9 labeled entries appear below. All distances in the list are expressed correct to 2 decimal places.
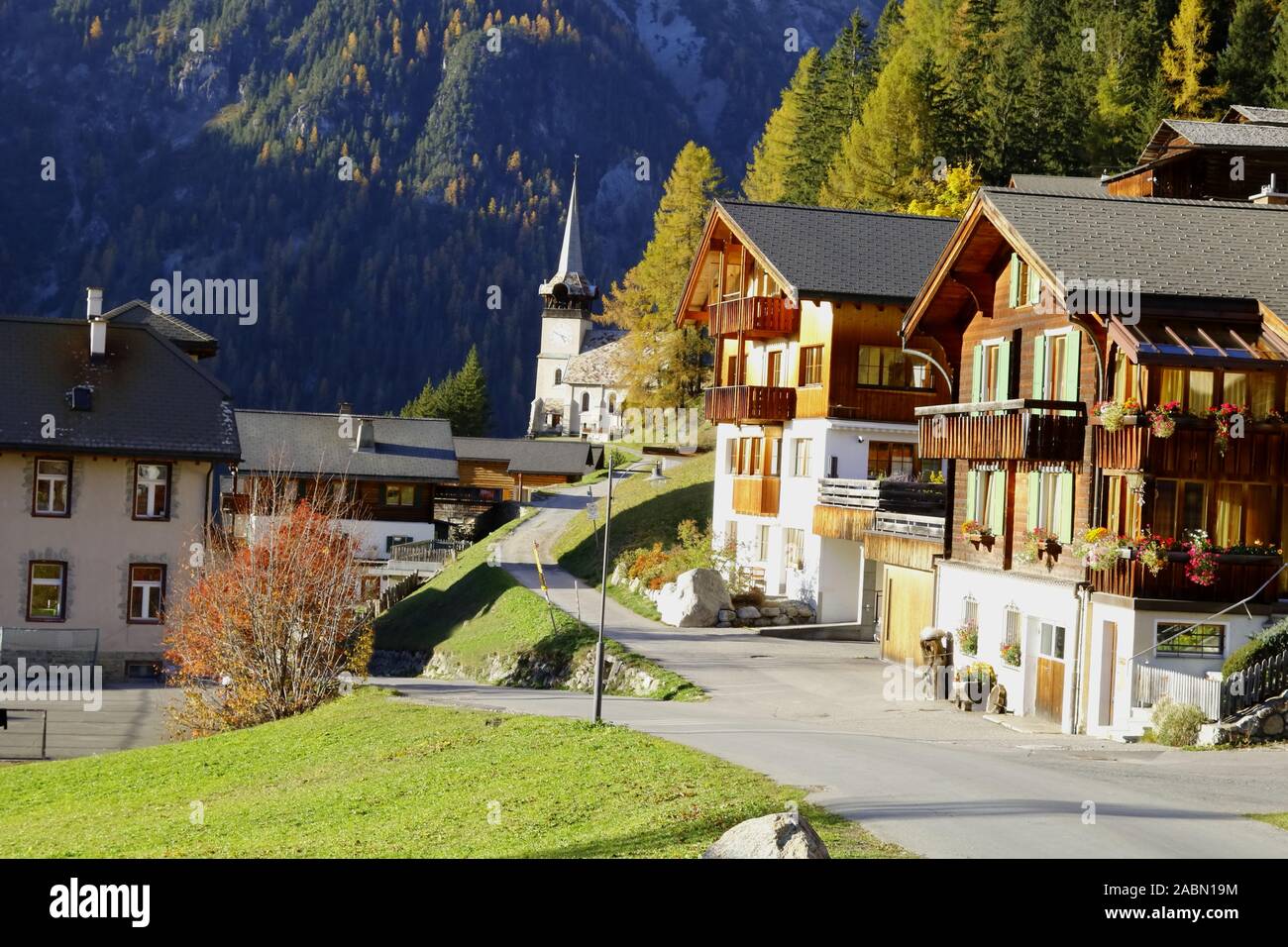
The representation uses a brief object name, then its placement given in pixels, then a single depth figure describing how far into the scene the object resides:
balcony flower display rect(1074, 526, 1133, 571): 25.66
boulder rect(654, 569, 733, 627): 41.44
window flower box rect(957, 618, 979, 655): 31.42
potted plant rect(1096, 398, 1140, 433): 25.67
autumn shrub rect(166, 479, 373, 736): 31.48
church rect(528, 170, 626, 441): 123.62
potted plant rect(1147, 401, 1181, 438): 25.11
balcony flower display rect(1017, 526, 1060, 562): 28.33
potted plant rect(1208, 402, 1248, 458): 25.28
